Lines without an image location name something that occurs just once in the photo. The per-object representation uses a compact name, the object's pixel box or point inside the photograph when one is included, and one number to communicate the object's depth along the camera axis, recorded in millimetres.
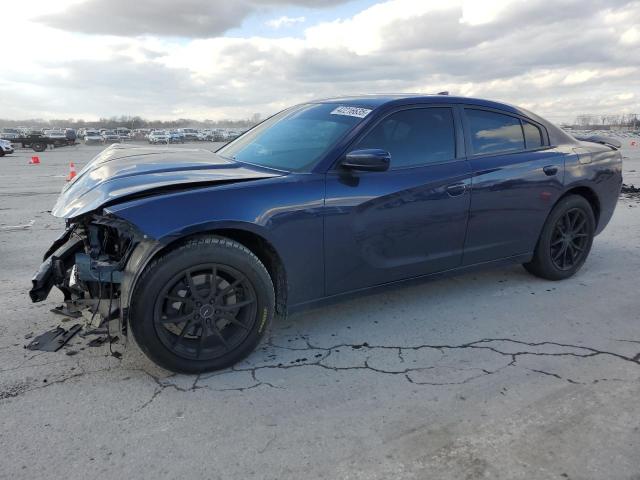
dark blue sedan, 2883
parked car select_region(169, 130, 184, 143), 58253
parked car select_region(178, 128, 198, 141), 65562
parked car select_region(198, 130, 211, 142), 65000
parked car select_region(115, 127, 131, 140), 63075
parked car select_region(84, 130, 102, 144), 50594
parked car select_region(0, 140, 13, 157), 26183
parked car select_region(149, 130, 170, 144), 55466
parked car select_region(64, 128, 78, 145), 37281
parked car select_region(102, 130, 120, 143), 56038
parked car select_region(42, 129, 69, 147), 34912
